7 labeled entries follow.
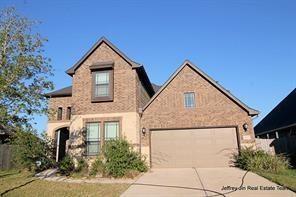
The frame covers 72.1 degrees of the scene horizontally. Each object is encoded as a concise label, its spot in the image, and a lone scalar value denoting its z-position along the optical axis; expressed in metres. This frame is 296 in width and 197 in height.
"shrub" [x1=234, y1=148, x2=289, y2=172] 10.46
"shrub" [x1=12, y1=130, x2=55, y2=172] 11.65
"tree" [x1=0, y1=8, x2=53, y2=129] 8.58
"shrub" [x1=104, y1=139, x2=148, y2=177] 10.26
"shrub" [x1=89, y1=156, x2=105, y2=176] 10.84
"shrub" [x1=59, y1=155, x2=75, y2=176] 10.99
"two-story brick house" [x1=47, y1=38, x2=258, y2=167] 12.24
